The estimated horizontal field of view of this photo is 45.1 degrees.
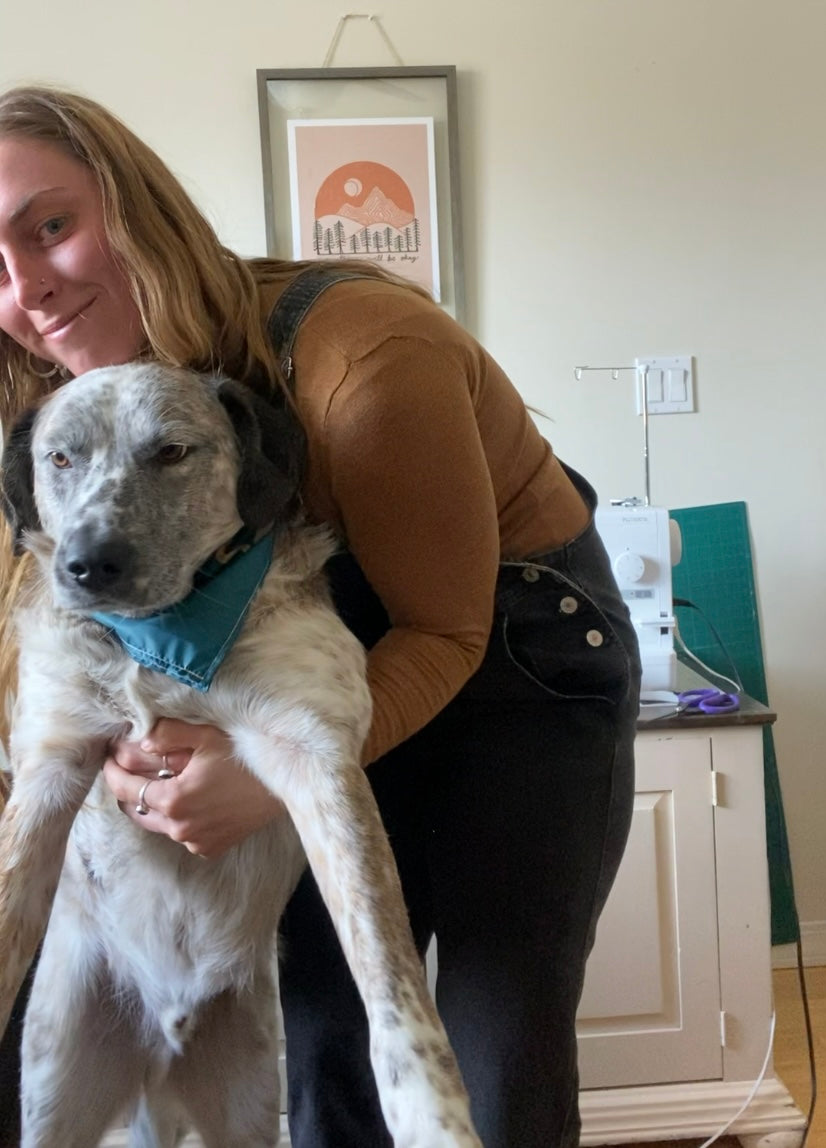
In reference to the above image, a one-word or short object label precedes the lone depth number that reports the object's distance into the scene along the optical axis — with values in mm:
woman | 948
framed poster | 2260
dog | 883
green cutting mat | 2381
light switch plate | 2365
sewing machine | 1814
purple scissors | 1730
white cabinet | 1721
